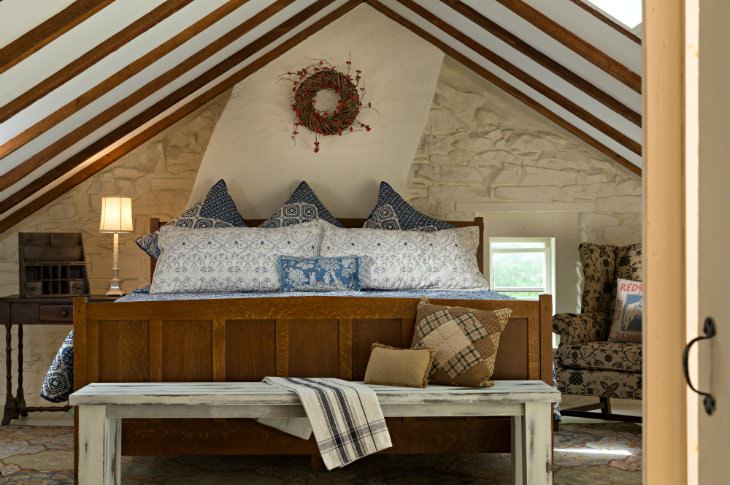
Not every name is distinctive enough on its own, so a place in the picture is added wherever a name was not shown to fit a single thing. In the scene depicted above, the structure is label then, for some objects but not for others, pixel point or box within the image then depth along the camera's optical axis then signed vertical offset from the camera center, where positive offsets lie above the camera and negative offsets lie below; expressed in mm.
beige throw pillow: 3207 -401
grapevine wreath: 5656 +996
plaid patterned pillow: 3236 -311
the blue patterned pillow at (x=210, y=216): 5172 +241
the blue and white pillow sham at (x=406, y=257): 4777 +0
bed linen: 3545 -198
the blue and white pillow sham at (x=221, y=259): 4613 -13
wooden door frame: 1712 +21
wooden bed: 3393 -345
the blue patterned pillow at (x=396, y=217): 5387 +245
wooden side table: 4820 -315
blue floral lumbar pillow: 4641 -90
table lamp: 5293 +233
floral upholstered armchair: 4539 -461
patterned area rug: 3658 -913
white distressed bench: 3064 -524
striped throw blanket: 3039 -565
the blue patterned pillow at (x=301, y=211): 5320 +279
